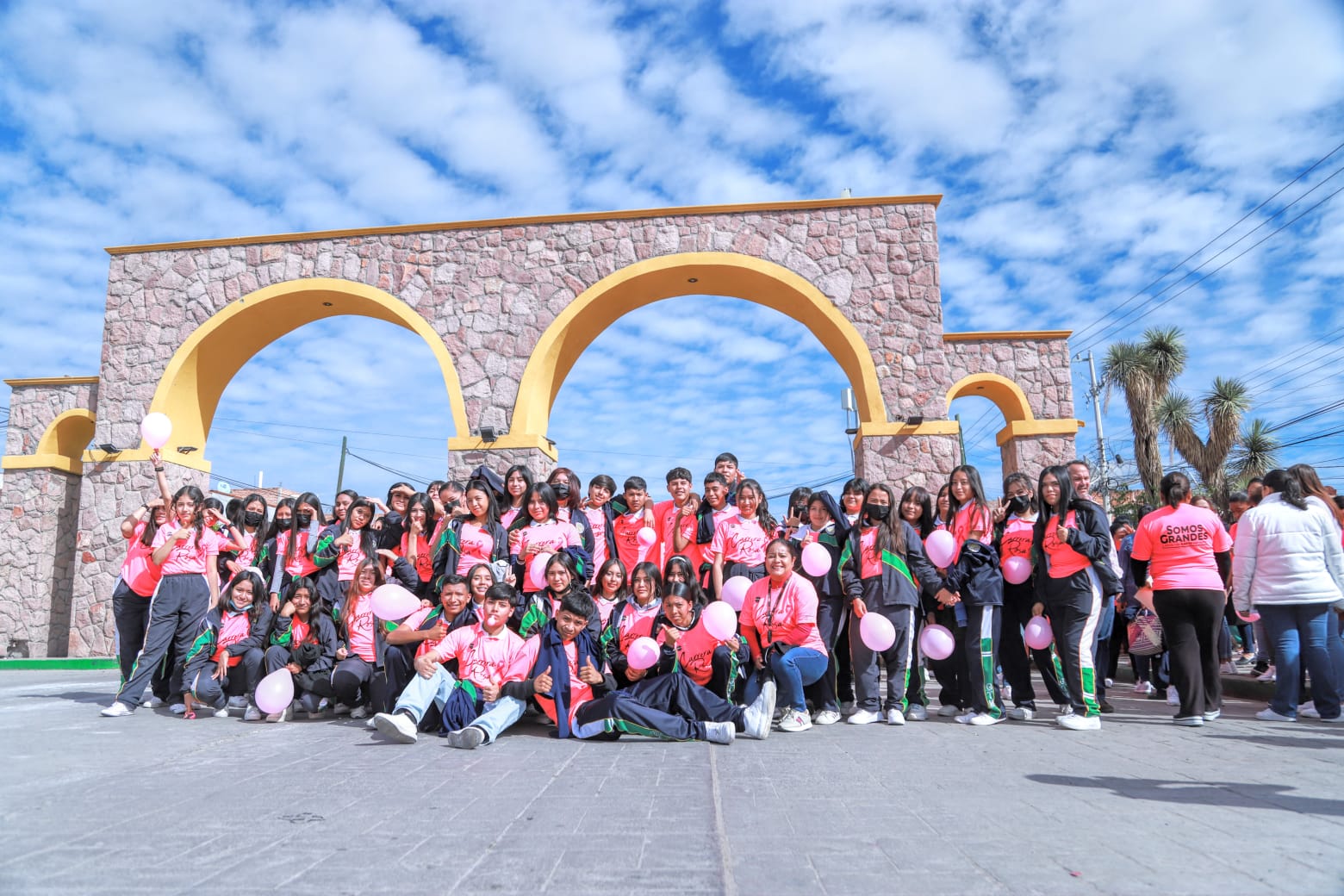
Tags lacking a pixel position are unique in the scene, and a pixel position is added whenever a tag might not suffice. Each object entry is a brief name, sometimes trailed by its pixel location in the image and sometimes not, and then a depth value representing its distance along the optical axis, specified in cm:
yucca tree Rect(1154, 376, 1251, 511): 1920
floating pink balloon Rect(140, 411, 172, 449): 646
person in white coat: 512
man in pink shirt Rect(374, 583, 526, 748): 453
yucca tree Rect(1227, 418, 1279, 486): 2069
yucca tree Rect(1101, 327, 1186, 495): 1827
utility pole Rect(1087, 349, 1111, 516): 2198
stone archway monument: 969
